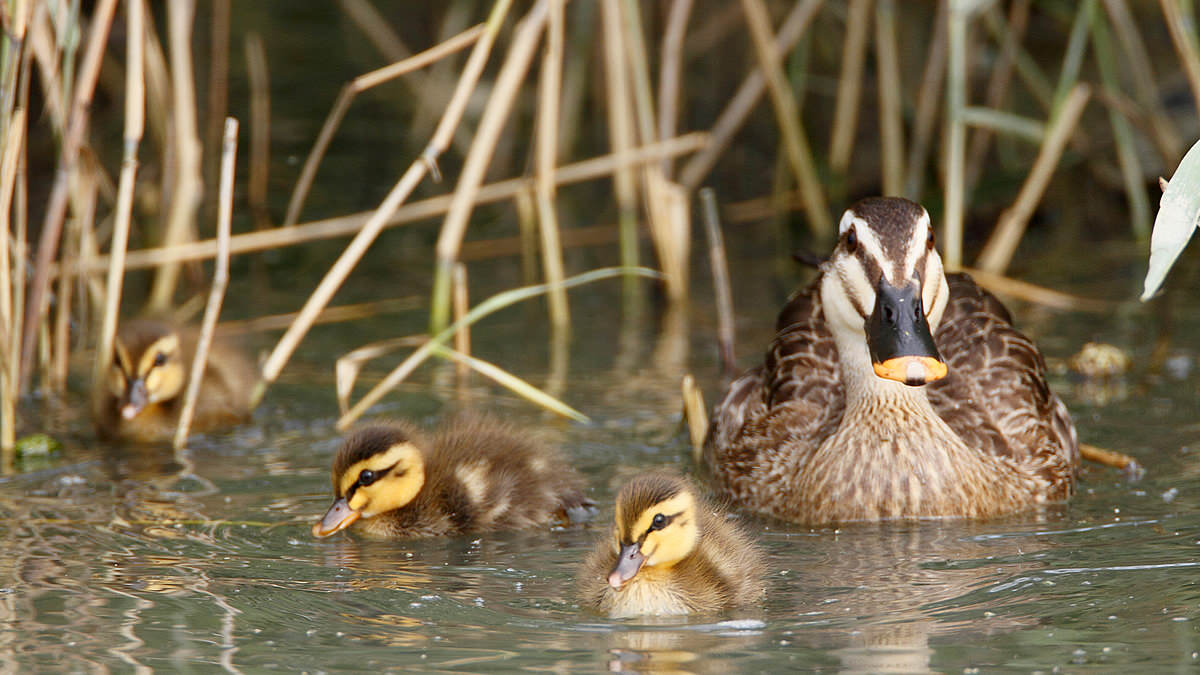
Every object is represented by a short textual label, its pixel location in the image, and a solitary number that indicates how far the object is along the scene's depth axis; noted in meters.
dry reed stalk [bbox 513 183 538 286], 13.59
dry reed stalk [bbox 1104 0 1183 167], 13.22
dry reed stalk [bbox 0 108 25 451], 9.02
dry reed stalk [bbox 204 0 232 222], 15.12
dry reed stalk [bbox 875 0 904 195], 14.65
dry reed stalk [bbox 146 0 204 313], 11.51
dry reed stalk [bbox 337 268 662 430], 9.82
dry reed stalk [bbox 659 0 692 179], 13.12
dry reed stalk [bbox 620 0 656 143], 12.75
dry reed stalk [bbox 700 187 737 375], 11.43
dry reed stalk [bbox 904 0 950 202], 14.40
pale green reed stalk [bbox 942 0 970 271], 11.16
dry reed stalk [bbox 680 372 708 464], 10.05
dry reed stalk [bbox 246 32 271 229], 16.67
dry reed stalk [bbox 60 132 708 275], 11.35
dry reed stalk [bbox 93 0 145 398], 9.72
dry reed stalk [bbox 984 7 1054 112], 15.02
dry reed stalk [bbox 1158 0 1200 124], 10.50
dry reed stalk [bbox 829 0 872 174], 14.66
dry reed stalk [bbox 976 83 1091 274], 12.41
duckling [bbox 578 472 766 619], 6.95
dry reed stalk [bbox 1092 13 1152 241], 13.80
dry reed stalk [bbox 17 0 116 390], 9.80
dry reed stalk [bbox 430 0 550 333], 10.65
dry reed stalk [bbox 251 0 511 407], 10.05
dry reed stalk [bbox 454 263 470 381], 11.17
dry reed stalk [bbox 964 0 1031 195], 14.41
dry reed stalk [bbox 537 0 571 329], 11.66
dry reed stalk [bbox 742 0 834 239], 13.78
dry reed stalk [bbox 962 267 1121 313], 12.03
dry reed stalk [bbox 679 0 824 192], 14.20
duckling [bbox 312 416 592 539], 8.44
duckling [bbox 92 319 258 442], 10.41
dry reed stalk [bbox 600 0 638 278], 12.58
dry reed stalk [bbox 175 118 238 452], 9.50
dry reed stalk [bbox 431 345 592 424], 9.82
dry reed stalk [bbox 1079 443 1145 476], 9.31
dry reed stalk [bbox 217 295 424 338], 12.69
